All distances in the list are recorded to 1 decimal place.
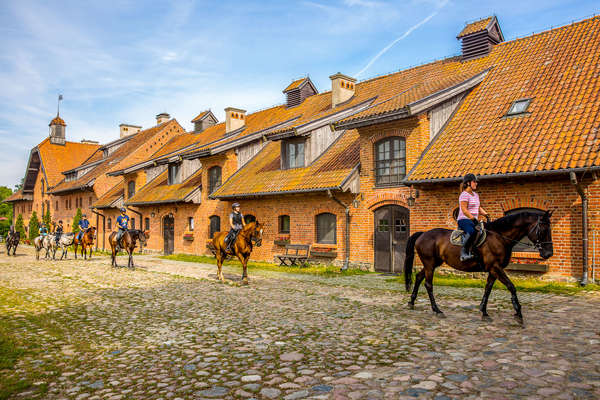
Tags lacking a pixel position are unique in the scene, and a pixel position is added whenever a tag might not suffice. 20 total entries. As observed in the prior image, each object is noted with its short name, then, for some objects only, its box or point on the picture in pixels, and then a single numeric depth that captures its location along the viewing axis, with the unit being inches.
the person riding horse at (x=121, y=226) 735.7
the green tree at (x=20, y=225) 2009.1
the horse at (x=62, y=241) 913.5
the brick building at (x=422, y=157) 457.4
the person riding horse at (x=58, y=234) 917.9
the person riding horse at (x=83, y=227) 876.4
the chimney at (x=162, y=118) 1668.9
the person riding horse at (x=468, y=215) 312.2
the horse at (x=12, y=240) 1087.6
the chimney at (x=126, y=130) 1760.6
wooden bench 673.6
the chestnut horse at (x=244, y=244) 509.7
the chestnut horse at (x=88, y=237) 862.5
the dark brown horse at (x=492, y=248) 297.4
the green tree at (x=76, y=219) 1476.4
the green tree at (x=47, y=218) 1721.2
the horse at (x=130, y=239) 719.1
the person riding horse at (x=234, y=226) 526.9
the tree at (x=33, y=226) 1827.0
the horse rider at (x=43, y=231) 987.5
